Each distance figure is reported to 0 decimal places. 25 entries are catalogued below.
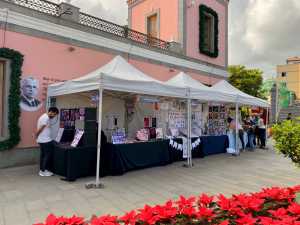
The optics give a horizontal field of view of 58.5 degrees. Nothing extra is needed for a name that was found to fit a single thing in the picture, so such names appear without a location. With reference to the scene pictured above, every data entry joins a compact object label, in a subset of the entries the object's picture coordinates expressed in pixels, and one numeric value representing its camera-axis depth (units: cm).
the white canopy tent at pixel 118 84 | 521
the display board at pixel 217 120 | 1052
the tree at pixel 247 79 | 2375
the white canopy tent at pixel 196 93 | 732
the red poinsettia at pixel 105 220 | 190
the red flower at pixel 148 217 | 203
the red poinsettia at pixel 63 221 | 185
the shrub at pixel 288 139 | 358
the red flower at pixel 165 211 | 212
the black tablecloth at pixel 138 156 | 599
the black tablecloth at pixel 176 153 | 754
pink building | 662
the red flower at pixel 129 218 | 201
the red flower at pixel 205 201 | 248
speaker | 566
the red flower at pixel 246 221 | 200
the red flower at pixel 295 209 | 223
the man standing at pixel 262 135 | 1160
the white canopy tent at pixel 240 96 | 950
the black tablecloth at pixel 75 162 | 543
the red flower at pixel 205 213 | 219
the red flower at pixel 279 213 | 218
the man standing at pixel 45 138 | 579
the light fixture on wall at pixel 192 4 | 1256
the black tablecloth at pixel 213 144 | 884
